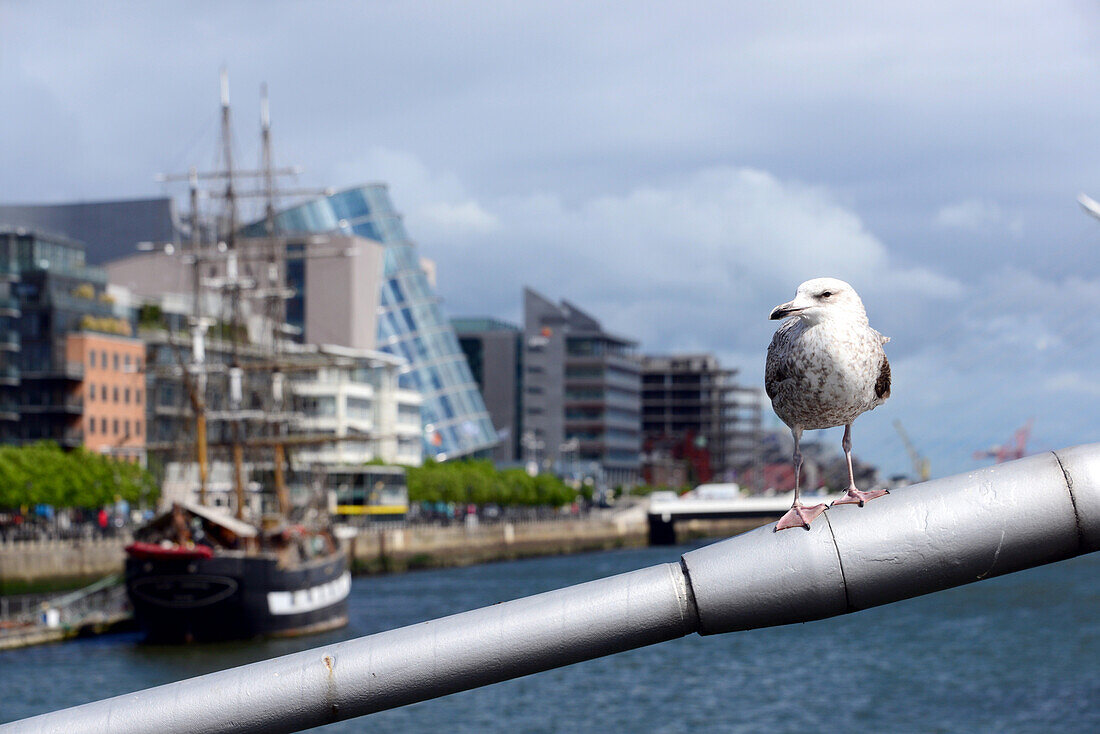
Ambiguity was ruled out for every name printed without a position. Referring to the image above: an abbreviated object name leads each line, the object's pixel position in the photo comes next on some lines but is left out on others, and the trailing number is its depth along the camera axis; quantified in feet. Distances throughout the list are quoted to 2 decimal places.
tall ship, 168.55
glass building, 431.43
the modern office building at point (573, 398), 559.79
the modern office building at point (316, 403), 234.79
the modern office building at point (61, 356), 291.79
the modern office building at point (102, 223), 408.46
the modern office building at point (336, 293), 420.36
